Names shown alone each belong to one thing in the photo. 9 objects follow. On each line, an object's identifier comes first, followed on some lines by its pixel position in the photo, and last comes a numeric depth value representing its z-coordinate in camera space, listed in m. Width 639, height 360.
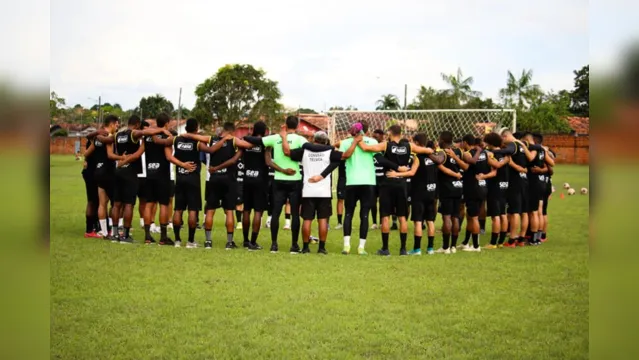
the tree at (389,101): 63.06
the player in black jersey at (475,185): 12.64
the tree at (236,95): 72.31
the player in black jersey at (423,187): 12.08
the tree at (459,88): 53.47
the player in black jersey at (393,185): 11.76
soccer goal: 32.12
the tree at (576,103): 58.38
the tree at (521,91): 54.81
